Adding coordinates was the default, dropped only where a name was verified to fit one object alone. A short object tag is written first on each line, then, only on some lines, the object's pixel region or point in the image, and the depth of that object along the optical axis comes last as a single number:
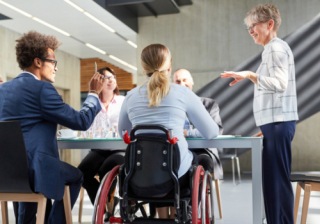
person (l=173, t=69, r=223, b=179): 2.35
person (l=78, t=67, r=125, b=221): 2.30
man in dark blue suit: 1.63
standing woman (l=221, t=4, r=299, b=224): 1.83
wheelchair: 1.45
